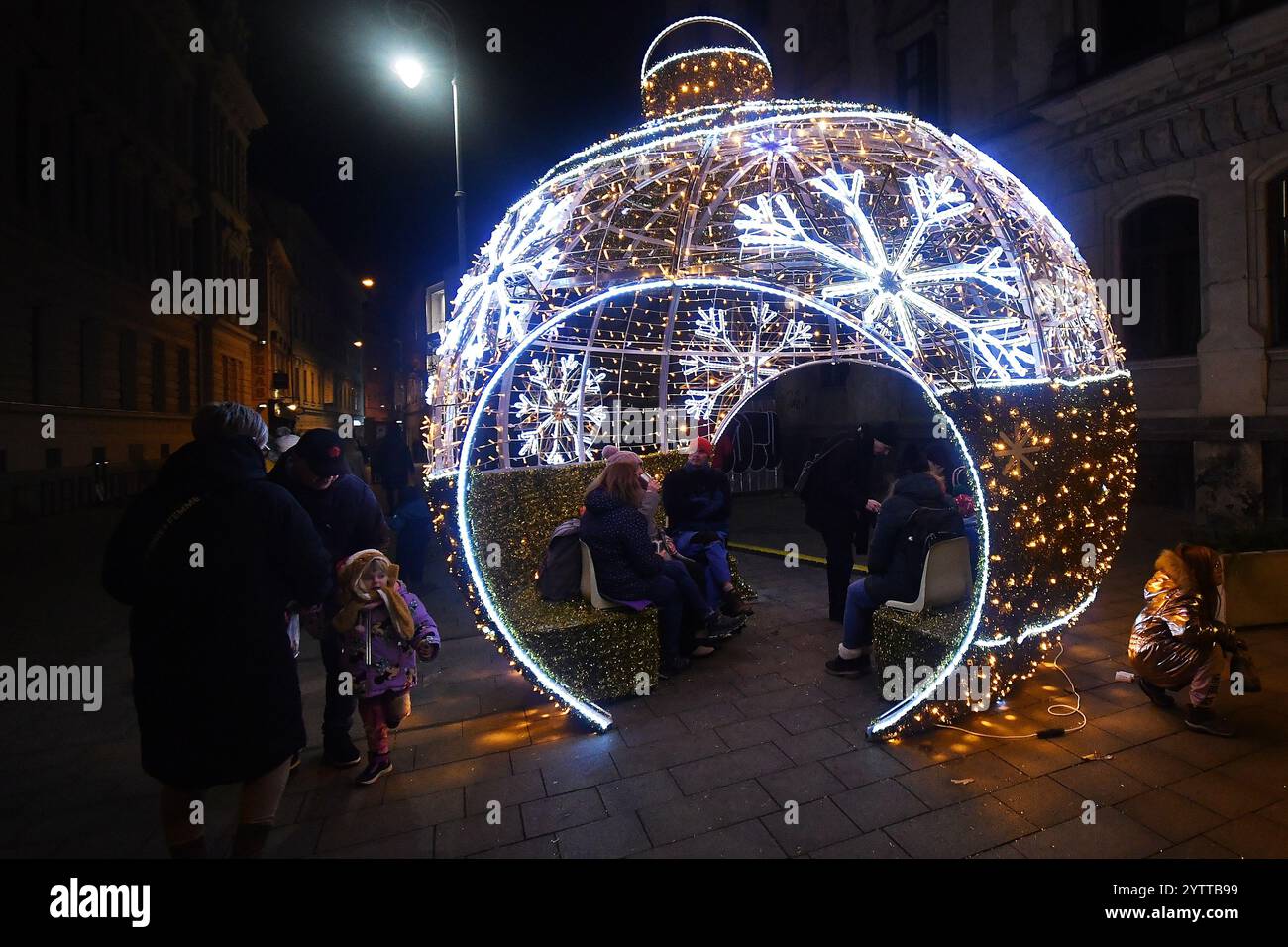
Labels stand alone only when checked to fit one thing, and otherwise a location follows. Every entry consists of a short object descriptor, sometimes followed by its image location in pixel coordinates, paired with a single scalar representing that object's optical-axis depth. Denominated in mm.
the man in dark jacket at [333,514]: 3664
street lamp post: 8609
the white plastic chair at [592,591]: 4730
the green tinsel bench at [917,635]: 4090
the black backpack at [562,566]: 4941
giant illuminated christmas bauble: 3768
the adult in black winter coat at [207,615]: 2318
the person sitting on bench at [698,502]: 6344
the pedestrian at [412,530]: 7254
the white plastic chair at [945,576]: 4383
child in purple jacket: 3520
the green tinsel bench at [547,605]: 4449
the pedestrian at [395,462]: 10214
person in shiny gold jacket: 3777
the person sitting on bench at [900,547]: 4473
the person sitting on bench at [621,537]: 4621
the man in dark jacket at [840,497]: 5988
